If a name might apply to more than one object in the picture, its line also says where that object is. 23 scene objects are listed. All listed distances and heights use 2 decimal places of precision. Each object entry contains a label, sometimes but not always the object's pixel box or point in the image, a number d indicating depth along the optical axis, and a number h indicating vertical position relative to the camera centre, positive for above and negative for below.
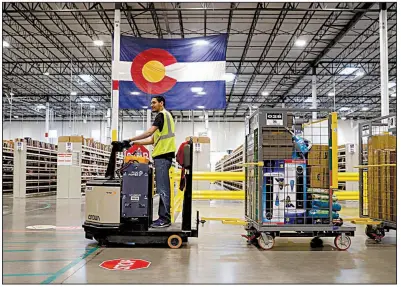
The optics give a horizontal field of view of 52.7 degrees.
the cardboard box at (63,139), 15.80 +0.96
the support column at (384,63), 10.73 +2.71
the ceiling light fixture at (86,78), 26.41 +5.70
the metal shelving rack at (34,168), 16.47 -0.23
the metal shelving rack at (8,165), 19.28 -0.08
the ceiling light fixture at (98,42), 18.50 +5.60
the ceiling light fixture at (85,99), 32.62 +5.24
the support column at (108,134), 27.46 +2.14
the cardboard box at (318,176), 5.26 -0.15
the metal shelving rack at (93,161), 17.28 +0.13
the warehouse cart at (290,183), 5.12 -0.24
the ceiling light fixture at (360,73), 24.55 +5.60
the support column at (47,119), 29.20 +3.24
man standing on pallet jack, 5.34 +0.13
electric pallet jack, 5.18 -0.61
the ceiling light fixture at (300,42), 18.30 +5.55
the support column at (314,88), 20.12 +3.92
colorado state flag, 9.88 +2.27
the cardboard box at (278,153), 5.18 +0.15
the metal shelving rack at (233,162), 18.56 +0.13
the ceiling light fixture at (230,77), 24.63 +5.48
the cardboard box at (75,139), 16.00 +0.97
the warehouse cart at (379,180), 5.75 -0.23
